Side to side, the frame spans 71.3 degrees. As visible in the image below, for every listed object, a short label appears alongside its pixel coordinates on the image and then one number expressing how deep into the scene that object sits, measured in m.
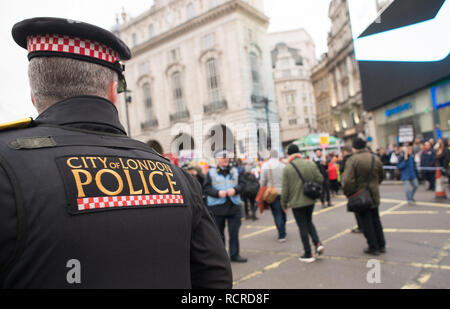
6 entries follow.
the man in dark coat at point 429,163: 11.13
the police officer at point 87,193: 0.97
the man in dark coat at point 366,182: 5.09
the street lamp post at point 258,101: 31.67
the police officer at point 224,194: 5.53
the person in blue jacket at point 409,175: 8.97
